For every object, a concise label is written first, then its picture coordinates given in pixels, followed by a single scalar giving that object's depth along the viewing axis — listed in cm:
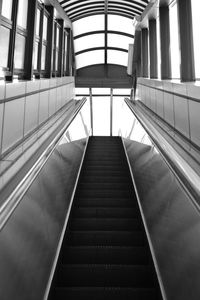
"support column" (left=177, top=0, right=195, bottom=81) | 571
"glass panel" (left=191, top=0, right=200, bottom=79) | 557
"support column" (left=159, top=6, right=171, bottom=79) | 744
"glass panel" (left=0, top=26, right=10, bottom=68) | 453
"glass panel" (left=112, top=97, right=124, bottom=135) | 1625
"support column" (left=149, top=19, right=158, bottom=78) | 901
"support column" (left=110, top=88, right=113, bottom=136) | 1586
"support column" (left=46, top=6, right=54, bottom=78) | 792
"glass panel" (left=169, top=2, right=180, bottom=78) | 699
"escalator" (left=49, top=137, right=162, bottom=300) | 238
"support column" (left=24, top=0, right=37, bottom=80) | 582
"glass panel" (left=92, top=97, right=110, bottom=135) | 1633
